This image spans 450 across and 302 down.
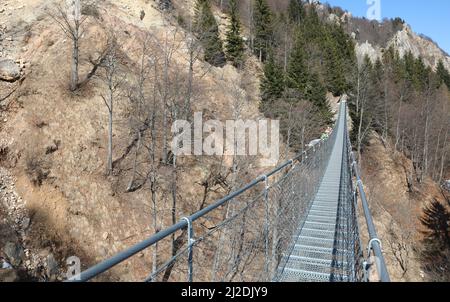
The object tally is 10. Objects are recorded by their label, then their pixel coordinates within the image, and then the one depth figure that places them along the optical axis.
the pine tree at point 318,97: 27.88
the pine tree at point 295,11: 51.83
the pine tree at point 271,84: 27.00
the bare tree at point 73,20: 18.39
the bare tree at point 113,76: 16.03
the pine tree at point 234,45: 30.81
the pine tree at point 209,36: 28.69
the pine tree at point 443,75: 51.78
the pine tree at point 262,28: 36.99
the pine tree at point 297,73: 28.43
